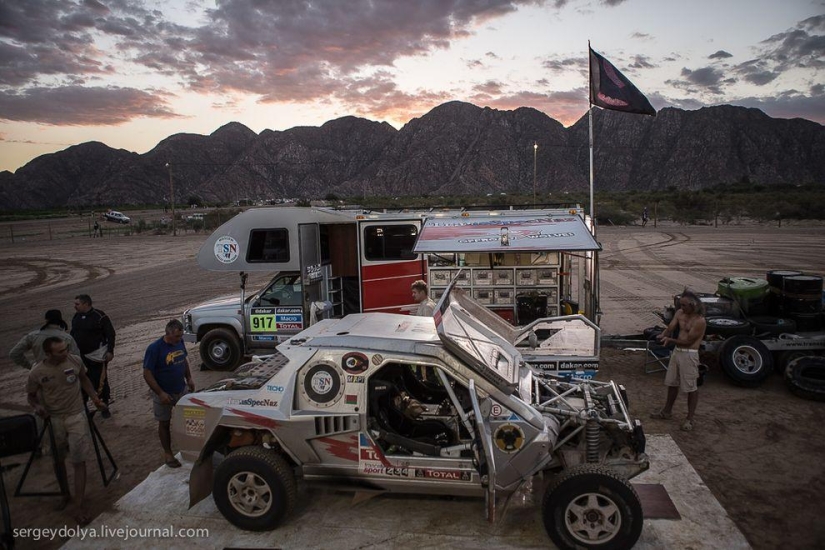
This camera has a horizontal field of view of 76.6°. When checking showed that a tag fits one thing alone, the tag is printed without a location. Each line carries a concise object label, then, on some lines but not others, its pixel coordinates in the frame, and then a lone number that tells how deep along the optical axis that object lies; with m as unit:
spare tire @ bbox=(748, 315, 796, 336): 8.09
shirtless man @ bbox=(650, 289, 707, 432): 6.49
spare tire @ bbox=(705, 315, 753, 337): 8.23
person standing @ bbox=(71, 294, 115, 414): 7.18
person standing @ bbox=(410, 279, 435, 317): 7.70
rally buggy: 4.15
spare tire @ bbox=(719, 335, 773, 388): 7.84
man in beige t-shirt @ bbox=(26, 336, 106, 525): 4.93
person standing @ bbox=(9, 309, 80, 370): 6.04
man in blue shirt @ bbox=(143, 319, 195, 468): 5.70
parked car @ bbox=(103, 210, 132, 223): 58.89
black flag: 11.31
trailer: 9.44
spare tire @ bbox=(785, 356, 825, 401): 7.43
